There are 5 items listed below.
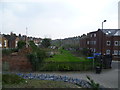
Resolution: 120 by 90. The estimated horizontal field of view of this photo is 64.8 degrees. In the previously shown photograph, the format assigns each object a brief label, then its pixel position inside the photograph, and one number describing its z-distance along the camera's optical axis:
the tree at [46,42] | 31.77
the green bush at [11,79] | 6.08
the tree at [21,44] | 17.76
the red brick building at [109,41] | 22.35
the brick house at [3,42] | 23.99
